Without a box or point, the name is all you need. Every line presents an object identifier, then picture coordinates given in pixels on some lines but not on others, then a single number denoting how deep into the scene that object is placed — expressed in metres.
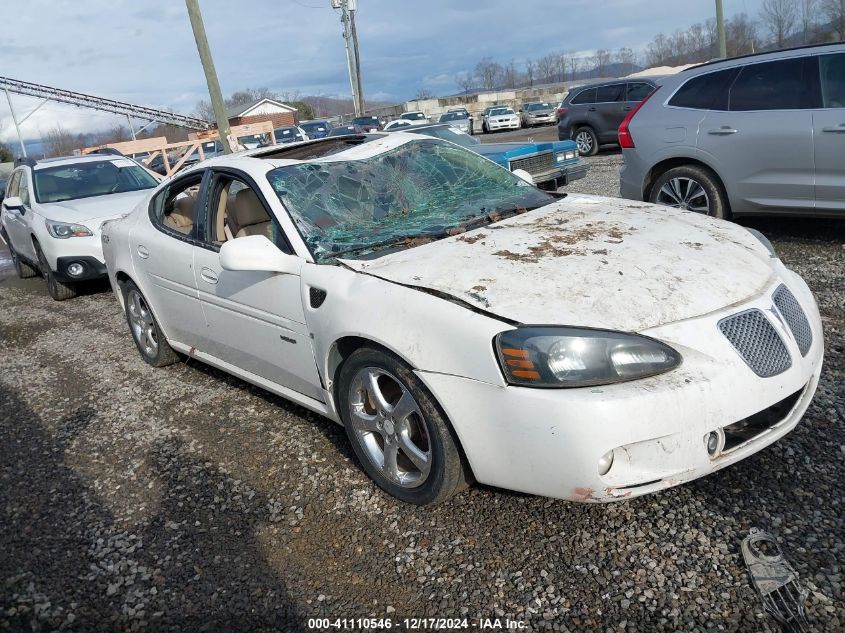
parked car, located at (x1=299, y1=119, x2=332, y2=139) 33.37
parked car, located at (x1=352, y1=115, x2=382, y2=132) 35.03
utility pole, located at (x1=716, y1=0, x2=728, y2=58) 24.76
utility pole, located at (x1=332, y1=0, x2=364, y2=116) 37.09
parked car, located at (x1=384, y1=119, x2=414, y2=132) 26.96
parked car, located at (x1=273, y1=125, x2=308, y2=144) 29.20
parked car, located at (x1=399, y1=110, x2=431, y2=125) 35.12
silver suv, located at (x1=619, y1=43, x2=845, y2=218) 5.66
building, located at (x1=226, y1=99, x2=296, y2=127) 63.38
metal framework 43.16
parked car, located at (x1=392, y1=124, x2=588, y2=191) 9.44
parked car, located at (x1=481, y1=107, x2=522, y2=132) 34.75
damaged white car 2.40
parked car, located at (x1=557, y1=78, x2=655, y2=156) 16.45
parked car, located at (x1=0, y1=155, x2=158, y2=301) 7.96
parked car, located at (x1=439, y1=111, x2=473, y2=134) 31.35
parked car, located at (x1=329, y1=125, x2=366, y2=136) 30.22
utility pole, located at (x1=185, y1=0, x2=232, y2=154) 11.20
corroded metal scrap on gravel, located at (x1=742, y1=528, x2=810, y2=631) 2.14
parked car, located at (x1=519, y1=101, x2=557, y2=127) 34.50
